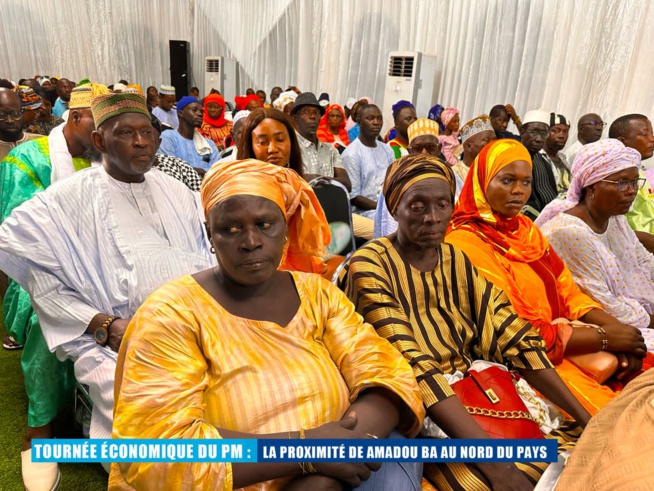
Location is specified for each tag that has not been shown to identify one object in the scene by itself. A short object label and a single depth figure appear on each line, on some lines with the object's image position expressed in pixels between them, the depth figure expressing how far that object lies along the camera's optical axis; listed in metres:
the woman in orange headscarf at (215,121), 7.07
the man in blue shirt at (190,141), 5.05
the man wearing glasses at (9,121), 3.23
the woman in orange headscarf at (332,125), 6.45
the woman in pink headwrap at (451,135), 6.60
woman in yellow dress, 1.10
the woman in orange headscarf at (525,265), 2.10
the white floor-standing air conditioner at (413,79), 7.95
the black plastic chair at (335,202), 2.93
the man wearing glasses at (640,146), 3.80
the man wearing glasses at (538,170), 4.54
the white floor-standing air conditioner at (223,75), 12.20
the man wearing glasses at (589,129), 5.42
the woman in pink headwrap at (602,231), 2.50
